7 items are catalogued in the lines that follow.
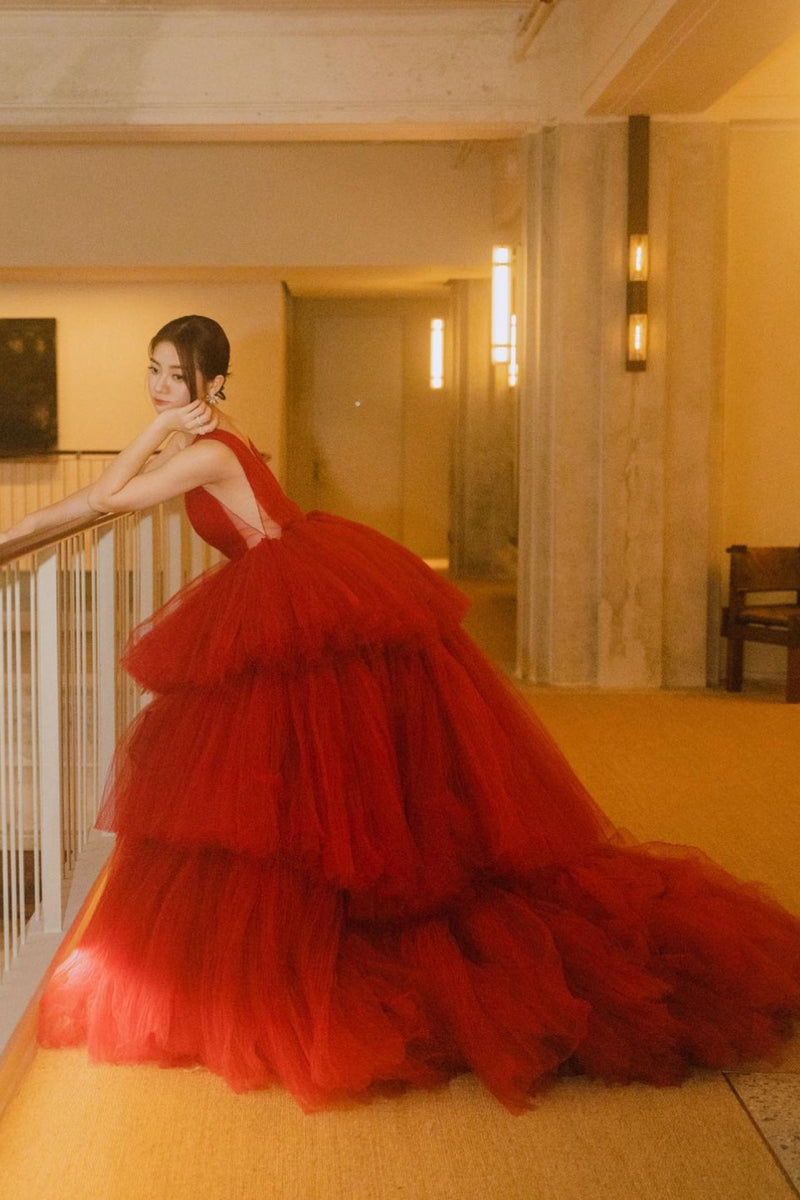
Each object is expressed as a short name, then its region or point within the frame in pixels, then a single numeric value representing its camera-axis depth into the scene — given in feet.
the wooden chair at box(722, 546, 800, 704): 20.57
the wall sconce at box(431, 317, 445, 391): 39.68
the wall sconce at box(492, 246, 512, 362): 23.79
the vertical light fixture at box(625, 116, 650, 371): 20.53
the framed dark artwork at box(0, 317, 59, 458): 38.06
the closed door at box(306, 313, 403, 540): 44.83
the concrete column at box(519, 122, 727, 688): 20.97
